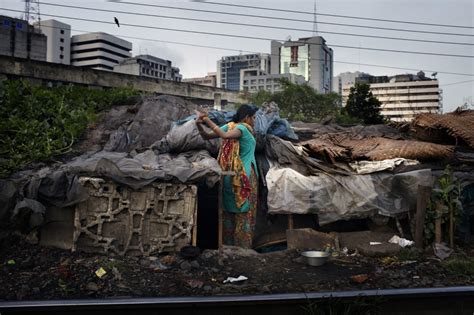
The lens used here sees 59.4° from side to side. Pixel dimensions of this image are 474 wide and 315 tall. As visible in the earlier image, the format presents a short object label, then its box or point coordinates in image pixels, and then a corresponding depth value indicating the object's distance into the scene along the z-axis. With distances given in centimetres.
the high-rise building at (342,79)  12525
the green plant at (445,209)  631
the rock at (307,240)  625
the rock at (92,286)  468
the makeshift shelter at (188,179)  558
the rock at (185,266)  536
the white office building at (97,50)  8856
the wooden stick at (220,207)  592
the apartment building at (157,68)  6632
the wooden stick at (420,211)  623
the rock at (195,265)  540
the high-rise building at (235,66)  11031
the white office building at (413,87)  7448
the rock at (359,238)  635
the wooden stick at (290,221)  654
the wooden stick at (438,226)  628
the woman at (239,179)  600
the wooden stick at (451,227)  631
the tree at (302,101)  2873
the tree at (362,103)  2250
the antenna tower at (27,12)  5000
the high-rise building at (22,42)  3391
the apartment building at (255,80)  8162
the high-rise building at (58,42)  8356
